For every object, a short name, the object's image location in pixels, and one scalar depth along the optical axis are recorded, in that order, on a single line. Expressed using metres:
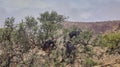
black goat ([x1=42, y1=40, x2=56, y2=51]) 36.91
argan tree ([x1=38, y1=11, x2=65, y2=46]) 33.85
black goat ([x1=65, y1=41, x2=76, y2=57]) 36.96
